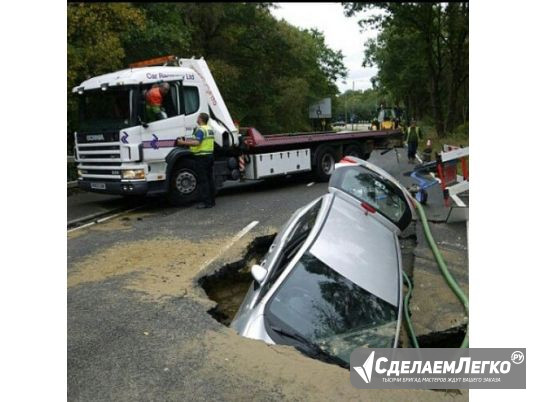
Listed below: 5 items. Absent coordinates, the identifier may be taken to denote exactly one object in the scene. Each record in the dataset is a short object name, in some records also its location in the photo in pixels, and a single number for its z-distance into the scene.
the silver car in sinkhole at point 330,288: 3.40
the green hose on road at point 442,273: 3.96
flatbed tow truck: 8.88
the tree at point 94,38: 8.98
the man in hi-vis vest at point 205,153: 9.20
